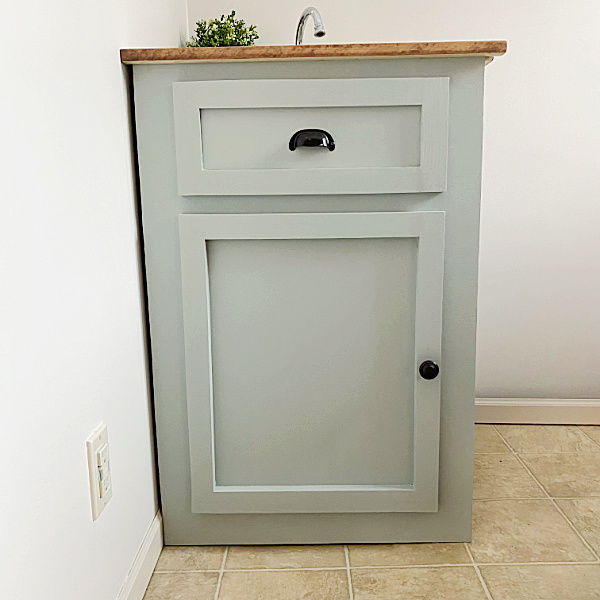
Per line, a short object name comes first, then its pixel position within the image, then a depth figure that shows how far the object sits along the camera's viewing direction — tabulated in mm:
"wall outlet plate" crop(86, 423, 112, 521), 964
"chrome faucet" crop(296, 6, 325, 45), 1505
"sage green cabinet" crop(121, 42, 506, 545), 1195
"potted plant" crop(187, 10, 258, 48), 1572
